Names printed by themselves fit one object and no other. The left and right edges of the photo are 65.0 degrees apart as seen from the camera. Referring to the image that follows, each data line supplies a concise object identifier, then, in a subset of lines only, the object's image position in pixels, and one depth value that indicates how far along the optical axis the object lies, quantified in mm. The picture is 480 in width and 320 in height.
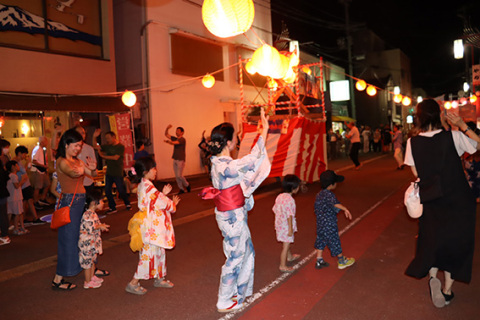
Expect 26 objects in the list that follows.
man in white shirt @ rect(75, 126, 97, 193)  7891
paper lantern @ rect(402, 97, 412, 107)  21684
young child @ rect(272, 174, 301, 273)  4844
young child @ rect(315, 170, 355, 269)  4742
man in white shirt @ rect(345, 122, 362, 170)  15434
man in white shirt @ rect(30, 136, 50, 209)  9304
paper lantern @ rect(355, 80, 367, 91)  16547
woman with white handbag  3559
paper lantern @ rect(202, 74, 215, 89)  14888
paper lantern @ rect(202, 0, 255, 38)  6434
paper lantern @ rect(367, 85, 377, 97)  17908
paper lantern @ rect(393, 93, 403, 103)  20753
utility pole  26216
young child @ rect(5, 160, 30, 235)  7277
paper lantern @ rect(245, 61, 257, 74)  13438
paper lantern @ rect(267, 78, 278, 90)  12550
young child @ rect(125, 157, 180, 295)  4281
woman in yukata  3660
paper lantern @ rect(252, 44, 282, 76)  9633
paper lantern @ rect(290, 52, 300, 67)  12369
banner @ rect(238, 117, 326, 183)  10945
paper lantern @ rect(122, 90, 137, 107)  12289
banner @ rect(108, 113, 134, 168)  12734
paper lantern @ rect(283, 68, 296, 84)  11633
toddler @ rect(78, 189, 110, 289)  4570
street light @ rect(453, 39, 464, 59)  22650
